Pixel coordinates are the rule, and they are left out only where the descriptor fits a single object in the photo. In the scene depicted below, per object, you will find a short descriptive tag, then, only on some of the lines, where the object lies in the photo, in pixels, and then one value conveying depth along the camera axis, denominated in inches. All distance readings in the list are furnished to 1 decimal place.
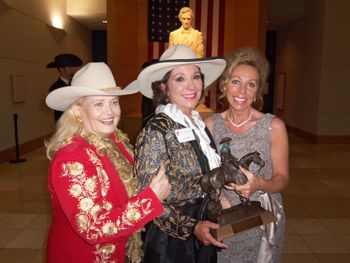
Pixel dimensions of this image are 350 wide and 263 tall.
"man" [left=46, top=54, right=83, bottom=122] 231.1
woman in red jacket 55.3
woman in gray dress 77.5
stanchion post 290.8
